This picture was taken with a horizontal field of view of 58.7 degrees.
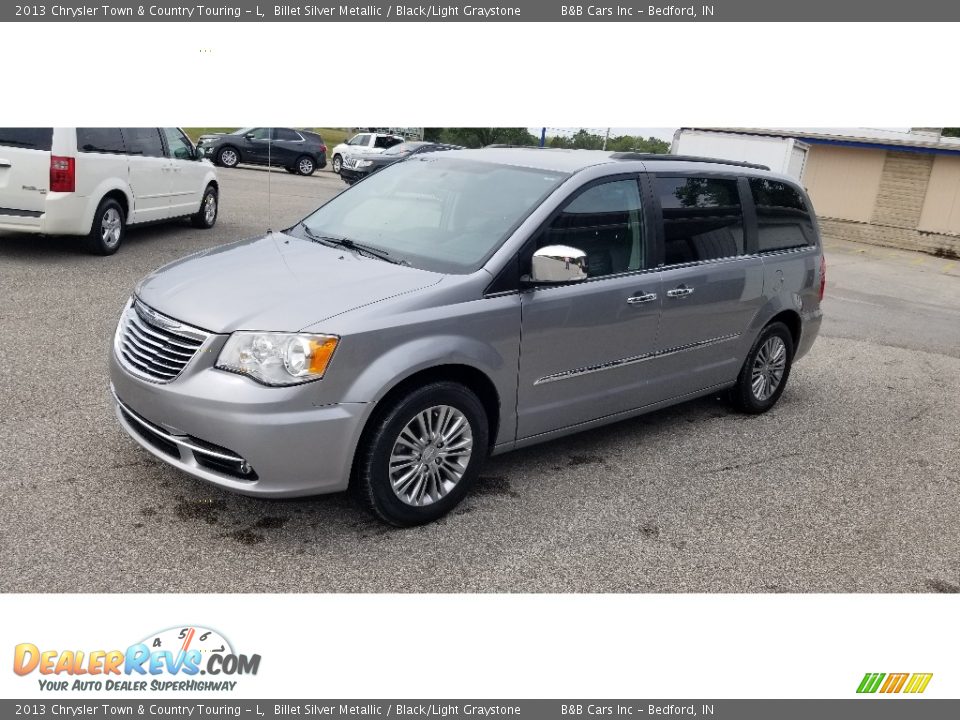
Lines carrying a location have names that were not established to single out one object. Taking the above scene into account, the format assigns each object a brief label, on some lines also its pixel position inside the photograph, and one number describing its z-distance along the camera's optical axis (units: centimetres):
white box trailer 2220
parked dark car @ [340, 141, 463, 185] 2412
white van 871
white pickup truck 2788
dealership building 2342
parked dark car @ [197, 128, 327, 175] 2555
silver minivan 367
